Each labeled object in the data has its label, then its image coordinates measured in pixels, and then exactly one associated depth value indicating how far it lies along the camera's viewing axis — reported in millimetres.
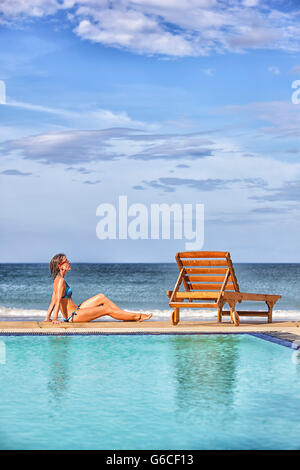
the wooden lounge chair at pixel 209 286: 11125
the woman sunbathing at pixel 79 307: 10938
